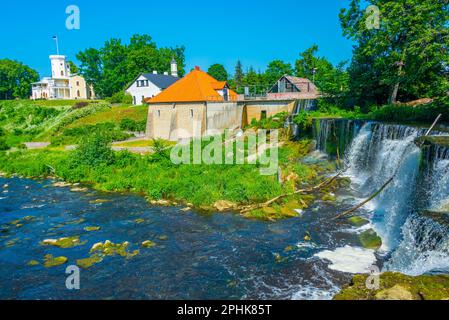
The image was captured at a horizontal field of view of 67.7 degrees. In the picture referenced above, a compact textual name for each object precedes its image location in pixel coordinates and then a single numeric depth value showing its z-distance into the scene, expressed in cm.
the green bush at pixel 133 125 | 3934
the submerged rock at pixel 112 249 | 1238
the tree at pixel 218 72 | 7419
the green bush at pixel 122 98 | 5203
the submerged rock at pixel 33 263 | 1178
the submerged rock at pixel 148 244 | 1296
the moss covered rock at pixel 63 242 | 1325
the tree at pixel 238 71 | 8115
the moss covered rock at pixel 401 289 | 730
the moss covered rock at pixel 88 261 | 1157
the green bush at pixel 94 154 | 2462
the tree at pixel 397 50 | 1897
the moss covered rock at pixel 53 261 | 1172
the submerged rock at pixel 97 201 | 1875
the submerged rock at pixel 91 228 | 1481
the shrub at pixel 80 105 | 5333
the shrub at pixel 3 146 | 3453
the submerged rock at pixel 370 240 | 1222
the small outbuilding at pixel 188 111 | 3192
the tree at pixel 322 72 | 3378
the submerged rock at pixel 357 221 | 1411
